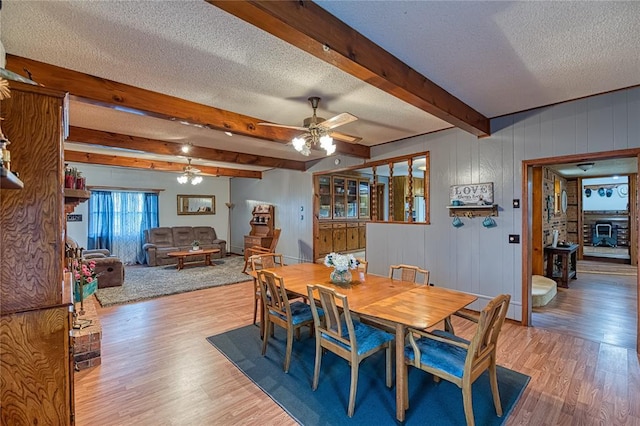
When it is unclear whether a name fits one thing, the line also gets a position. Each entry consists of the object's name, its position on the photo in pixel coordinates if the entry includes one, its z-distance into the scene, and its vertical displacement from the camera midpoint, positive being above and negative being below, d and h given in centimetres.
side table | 523 -89
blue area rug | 204 -138
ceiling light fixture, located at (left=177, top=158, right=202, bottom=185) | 613 +78
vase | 289 -63
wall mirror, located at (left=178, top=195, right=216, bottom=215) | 877 +24
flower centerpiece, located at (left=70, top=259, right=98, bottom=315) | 290 -68
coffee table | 674 -96
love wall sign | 387 +25
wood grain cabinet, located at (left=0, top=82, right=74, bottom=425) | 137 -27
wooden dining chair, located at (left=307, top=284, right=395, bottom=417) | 207 -96
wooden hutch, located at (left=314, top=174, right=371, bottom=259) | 725 -1
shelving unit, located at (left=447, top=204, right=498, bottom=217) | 383 +2
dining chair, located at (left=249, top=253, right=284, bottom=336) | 338 -70
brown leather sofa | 740 -81
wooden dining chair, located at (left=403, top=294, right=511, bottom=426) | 180 -95
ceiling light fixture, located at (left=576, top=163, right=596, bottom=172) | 574 +89
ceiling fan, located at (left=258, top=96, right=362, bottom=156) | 294 +81
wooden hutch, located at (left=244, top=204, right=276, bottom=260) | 769 -41
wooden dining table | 199 -69
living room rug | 489 -134
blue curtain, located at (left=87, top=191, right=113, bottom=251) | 735 -22
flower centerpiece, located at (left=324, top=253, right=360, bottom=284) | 284 -52
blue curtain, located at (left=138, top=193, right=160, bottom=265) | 811 -3
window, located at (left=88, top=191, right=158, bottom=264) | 740 -22
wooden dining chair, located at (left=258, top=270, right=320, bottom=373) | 262 -95
